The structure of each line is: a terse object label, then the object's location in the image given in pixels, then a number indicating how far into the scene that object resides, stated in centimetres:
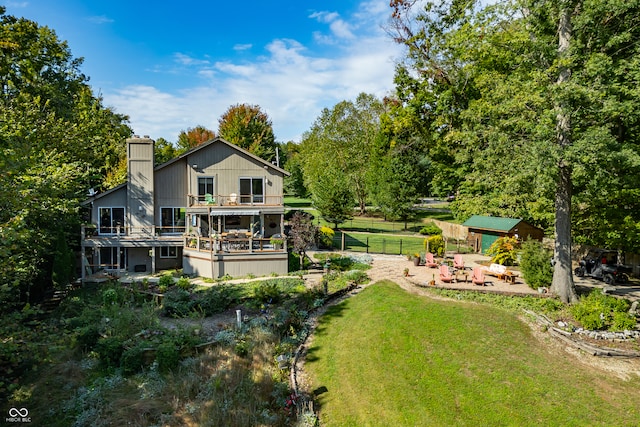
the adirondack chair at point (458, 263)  1920
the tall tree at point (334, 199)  3459
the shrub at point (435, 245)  2414
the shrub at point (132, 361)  1174
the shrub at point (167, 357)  1172
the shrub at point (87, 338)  1327
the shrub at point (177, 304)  1593
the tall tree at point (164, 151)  4773
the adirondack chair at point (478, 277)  1709
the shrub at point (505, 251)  2159
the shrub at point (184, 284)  1904
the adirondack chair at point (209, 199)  2392
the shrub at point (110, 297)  1715
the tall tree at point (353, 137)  5262
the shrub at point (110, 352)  1228
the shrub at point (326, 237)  2746
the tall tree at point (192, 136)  6005
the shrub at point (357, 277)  1891
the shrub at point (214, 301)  1602
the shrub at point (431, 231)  3266
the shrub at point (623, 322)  1290
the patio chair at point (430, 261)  2056
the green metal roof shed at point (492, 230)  2508
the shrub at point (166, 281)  1955
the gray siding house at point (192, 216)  2159
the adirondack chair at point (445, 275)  1770
